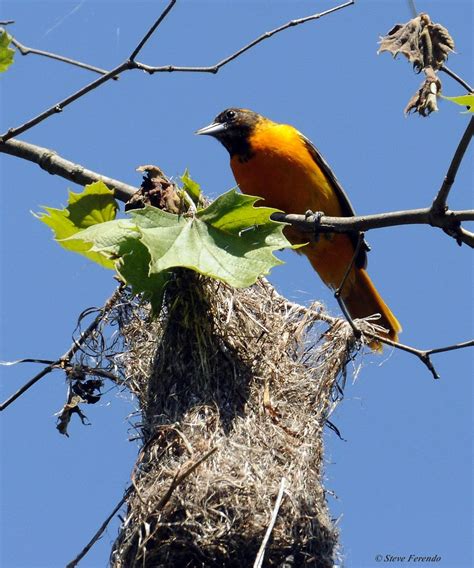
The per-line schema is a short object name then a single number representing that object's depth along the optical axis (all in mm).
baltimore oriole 10086
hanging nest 6047
